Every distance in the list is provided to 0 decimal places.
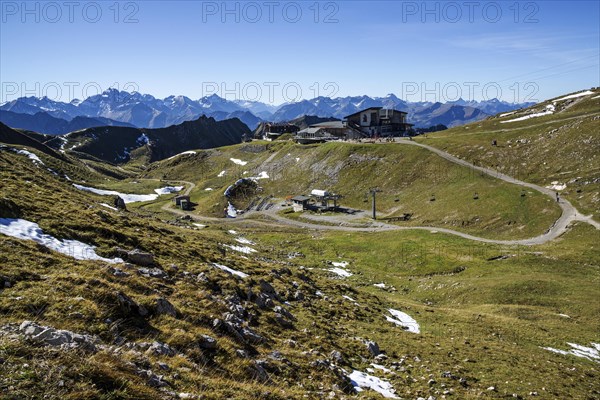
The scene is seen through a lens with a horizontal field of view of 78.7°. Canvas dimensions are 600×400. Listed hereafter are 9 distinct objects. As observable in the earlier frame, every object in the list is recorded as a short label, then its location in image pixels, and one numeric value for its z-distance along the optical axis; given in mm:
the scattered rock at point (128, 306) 14492
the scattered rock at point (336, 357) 18094
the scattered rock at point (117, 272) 17975
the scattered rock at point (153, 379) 10273
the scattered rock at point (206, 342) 14383
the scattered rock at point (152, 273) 20625
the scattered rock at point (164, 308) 15719
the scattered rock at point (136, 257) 22797
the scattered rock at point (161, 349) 12617
